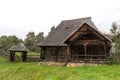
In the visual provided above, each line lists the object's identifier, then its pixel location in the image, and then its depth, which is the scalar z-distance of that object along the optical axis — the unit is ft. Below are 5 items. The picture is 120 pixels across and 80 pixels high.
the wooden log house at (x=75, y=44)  39.09
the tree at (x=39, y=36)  112.97
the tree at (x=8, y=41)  98.23
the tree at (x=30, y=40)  104.22
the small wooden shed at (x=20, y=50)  54.17
